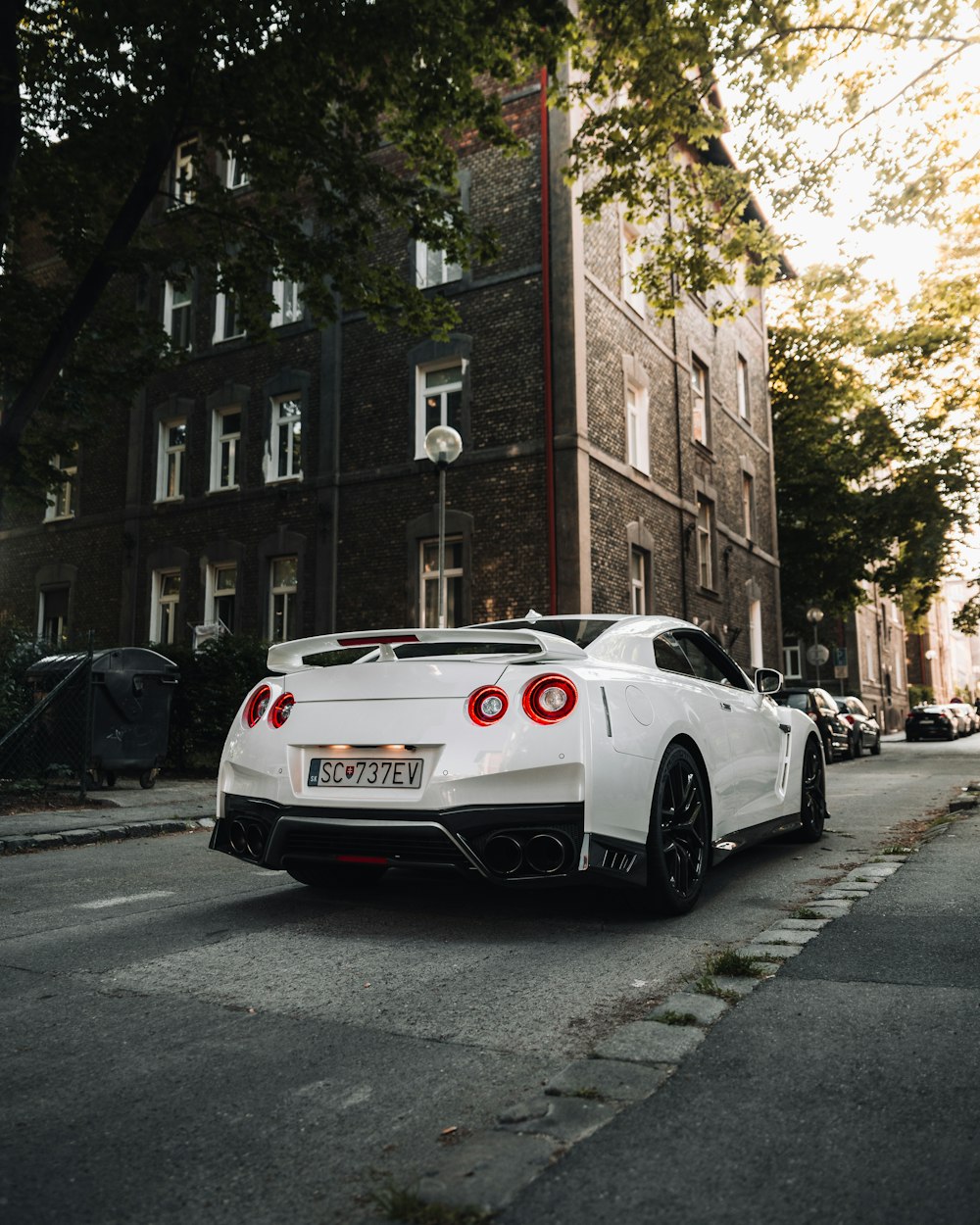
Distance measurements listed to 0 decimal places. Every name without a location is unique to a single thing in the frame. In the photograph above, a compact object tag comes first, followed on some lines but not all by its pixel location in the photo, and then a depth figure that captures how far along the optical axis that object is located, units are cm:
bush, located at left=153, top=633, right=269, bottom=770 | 1418
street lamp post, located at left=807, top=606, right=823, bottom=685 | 3172
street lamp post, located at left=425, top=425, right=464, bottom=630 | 1294
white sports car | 414
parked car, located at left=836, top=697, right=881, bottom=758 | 2352
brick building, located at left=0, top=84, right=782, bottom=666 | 1781
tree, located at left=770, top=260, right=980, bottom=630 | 2633
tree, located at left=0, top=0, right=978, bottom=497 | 1143
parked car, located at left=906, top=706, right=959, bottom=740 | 3775
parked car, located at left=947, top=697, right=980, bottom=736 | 4175
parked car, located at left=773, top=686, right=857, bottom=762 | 2008
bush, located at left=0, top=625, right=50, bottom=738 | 1169
